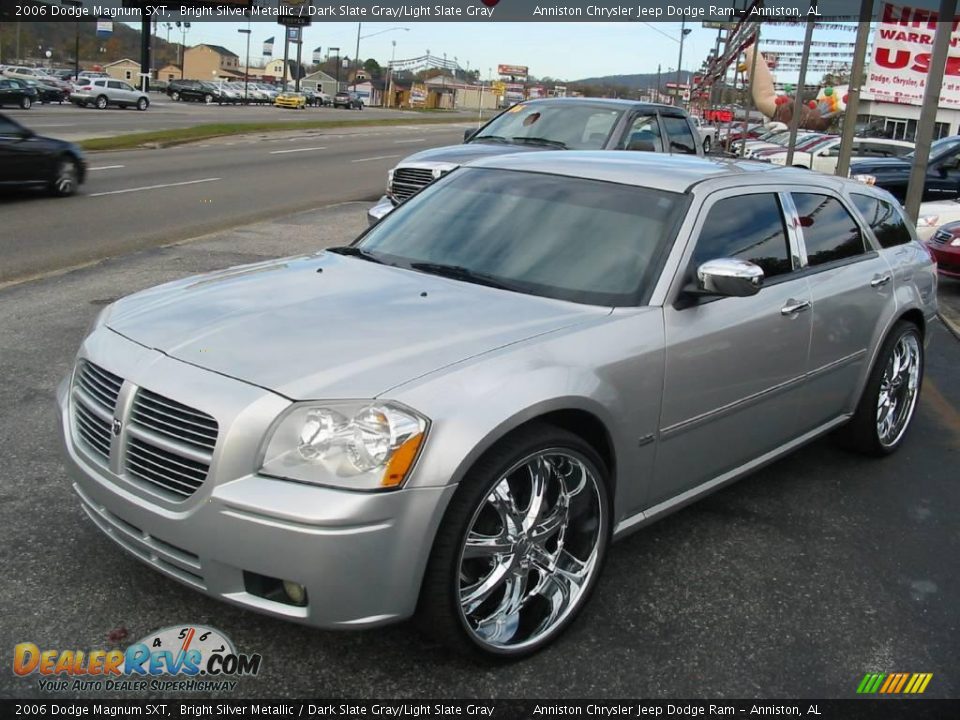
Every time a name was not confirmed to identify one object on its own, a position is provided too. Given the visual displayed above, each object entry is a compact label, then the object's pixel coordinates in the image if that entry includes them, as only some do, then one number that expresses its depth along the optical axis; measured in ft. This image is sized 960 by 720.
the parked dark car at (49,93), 161.33
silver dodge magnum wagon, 8.98
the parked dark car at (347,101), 276.21
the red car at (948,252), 35.40
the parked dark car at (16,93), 126.62
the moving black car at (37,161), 46.39
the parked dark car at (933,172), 56.70
